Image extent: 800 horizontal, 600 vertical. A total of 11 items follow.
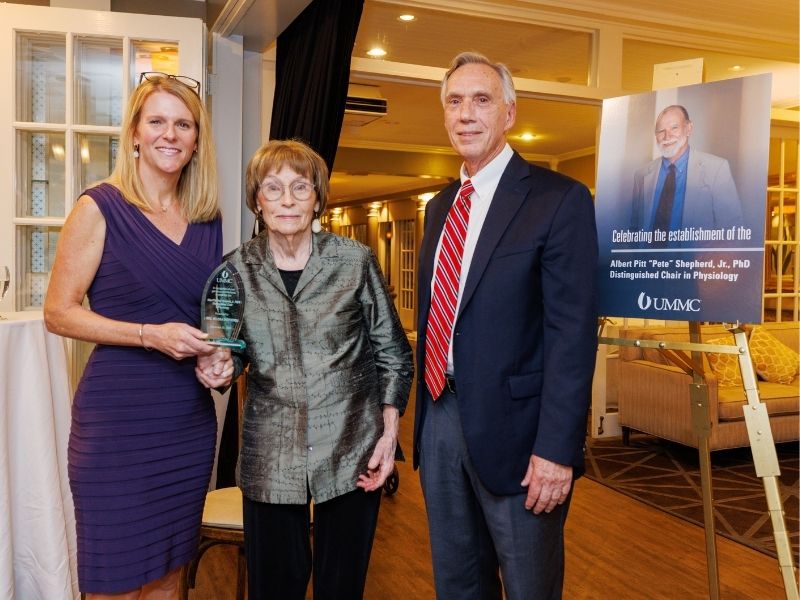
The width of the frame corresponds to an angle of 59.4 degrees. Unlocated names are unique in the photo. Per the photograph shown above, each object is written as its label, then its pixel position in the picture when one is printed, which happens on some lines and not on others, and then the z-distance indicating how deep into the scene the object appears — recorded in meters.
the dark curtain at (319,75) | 3.24
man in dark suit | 1.60
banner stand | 1.91
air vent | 5.30
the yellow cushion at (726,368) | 5.35
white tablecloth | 2.13
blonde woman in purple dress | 1.77
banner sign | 2.01
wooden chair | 2.36
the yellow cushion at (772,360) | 5.62
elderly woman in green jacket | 1.63
